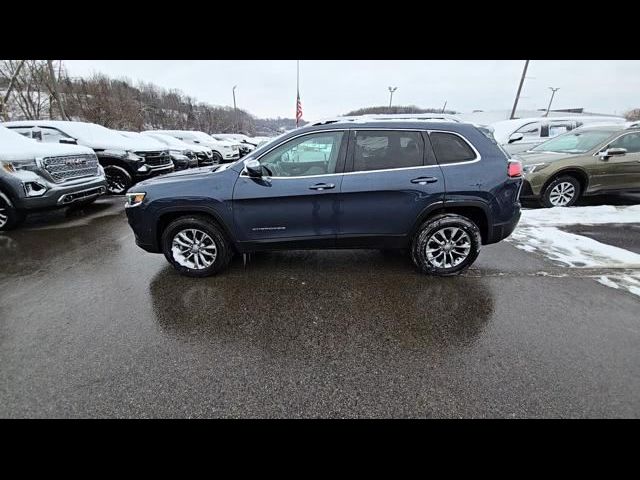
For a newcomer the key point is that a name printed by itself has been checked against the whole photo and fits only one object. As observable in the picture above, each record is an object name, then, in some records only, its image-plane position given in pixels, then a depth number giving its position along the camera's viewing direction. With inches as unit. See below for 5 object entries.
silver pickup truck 199.3
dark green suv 244.2
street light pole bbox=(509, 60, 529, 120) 863.1
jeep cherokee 130.6
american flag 641.6
